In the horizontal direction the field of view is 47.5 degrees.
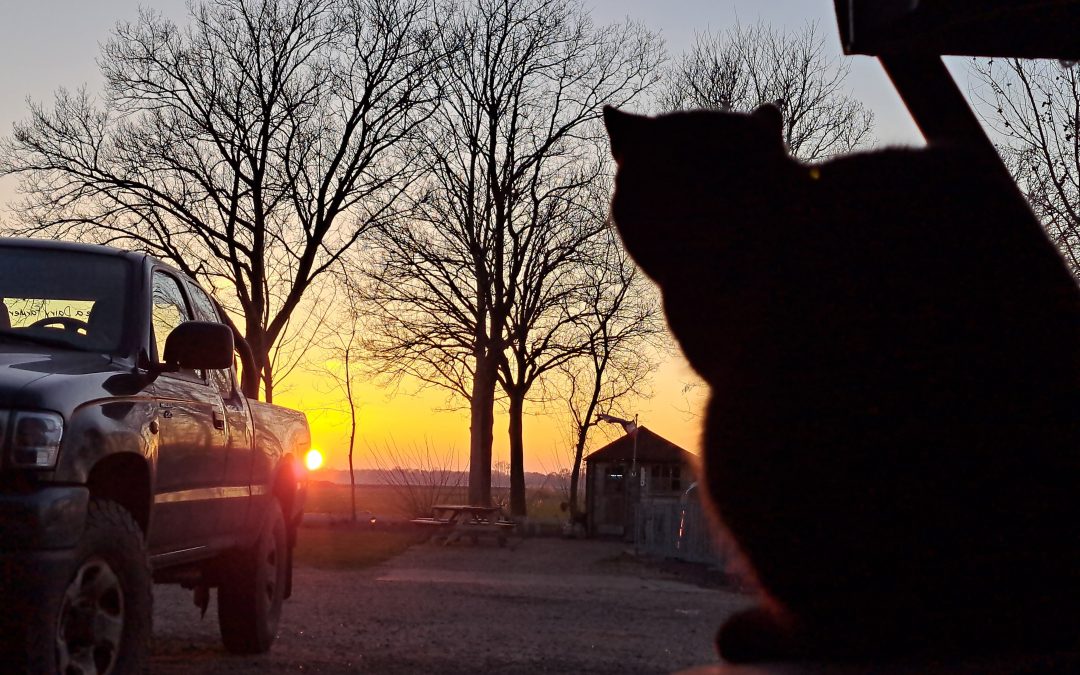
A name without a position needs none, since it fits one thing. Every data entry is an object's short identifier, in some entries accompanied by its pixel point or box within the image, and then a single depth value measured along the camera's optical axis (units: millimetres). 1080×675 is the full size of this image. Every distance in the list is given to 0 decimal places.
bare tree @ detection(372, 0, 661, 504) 37000
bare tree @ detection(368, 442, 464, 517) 36656
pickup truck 4625
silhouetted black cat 856
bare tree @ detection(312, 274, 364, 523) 34344
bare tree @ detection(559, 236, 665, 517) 38656
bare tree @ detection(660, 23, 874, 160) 26172
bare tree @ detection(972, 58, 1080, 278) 16000
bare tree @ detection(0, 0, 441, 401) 31281
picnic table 30078
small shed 40812
